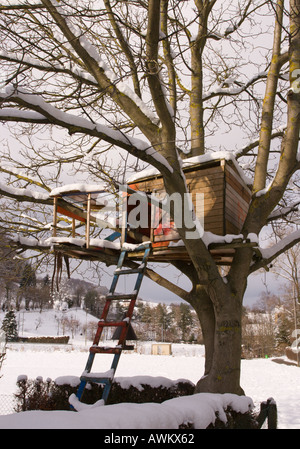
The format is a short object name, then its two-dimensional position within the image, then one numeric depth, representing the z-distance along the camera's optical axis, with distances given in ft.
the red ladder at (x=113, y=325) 16.27
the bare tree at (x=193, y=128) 14.96
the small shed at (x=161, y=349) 117.50
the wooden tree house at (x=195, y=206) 19.93
